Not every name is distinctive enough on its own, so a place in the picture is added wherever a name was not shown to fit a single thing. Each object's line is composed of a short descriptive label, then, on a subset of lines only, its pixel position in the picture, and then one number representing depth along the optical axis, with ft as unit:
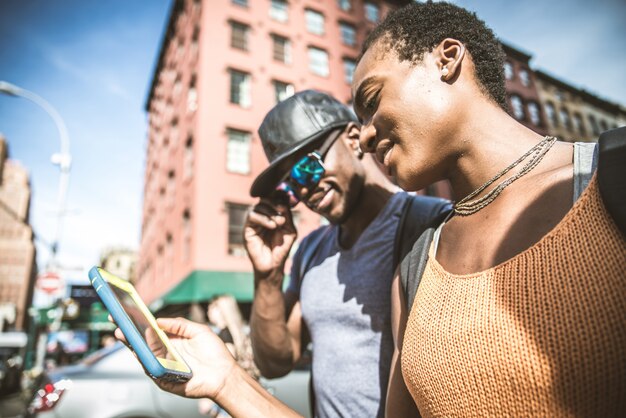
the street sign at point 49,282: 36.78
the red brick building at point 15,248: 251.60
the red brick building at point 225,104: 49.01
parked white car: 13.53
